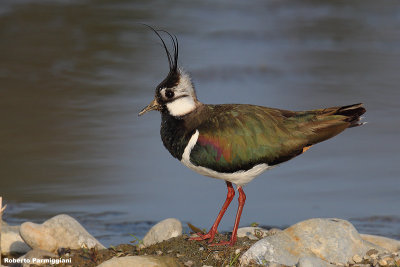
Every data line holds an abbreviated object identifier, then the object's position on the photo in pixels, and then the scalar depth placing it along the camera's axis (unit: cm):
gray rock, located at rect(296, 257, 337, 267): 1180
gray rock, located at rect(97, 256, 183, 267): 1228
